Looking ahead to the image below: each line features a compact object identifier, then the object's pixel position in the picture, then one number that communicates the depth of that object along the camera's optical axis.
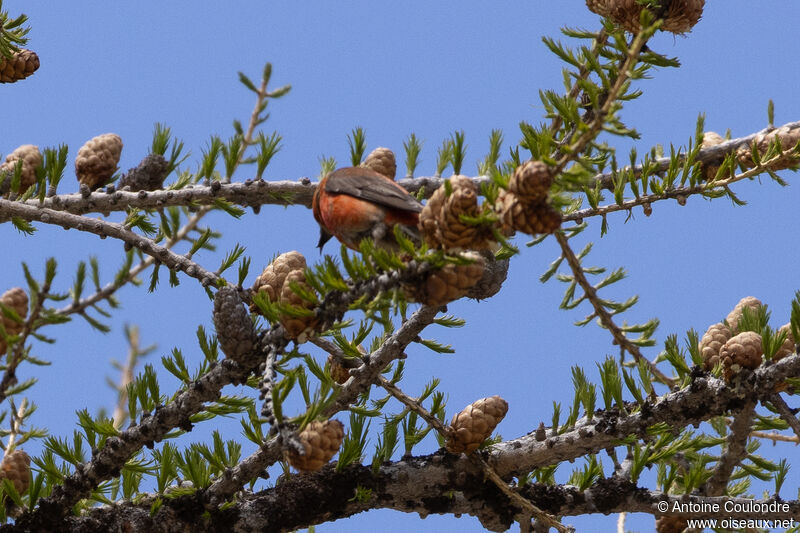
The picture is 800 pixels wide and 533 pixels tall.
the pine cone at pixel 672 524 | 7.48
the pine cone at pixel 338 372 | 6.63
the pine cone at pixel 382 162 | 7.57
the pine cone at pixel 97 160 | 7.23
